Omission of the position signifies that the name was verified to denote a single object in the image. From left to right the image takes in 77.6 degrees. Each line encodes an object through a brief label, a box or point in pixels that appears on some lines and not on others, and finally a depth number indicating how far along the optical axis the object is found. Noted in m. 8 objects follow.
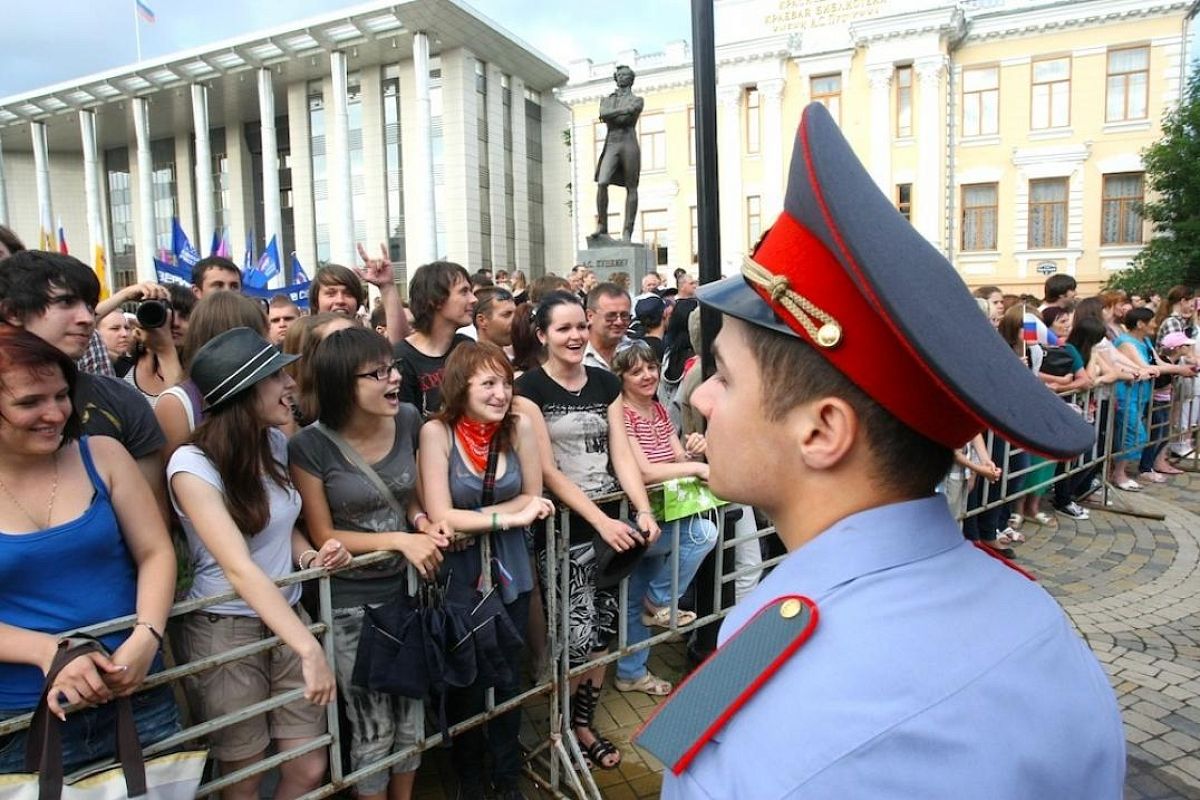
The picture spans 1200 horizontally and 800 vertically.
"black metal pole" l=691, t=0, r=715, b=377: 3.27
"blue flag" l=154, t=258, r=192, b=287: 8.88
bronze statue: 12.91
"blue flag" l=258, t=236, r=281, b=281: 10.33
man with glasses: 4.48
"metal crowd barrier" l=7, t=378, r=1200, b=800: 2.19
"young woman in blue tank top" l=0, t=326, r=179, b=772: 1.92
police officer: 0.77
